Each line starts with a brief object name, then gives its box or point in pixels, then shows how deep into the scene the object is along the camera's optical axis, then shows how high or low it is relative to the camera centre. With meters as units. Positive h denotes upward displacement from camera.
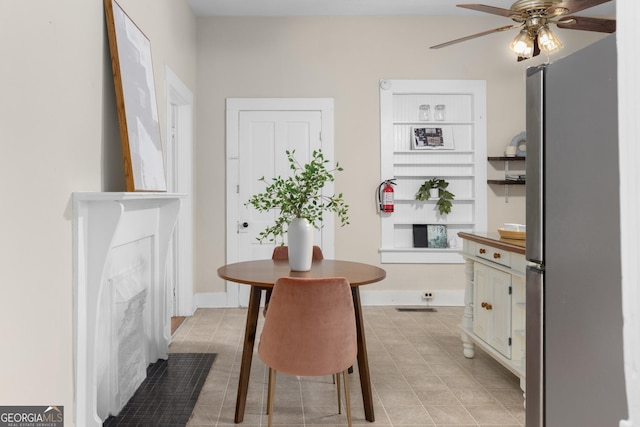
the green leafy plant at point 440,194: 4.67 +0.22
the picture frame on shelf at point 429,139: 4.75 +0.81
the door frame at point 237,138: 4.64 +0.81
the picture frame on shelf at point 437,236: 4.77 -0.23
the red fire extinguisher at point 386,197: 4.65 +0.18
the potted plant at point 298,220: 2.42 -0.03
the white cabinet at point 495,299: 2.52 -0.53
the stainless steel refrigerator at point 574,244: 0.83 -0.06
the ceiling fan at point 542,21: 2.52 +1.17
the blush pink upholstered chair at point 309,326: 1.88 -0.48
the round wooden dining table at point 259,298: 2.22 -0.44
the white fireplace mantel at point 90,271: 1.90 -0.24
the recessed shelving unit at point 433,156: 4.73 +0.62
